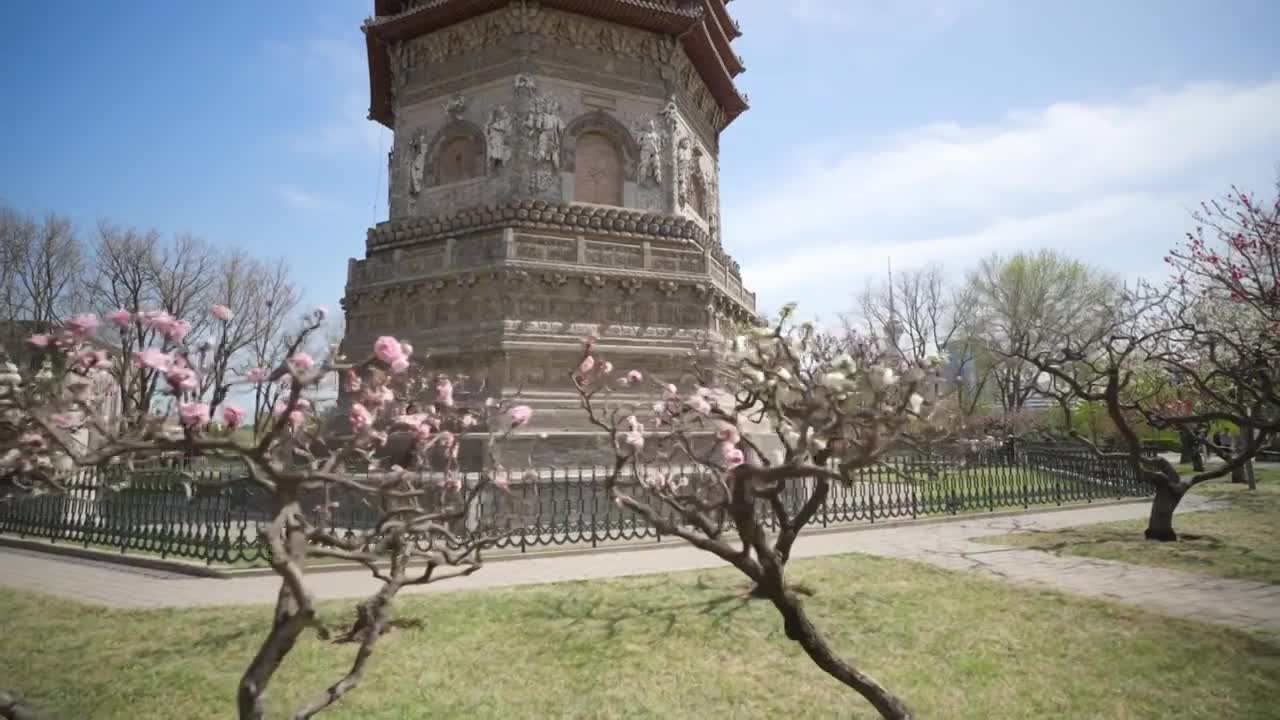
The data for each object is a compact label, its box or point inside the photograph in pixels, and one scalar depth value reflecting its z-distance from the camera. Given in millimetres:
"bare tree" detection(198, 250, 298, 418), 31812
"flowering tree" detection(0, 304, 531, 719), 2836
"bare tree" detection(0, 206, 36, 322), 25344
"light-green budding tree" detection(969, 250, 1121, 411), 36219
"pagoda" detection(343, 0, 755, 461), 16234
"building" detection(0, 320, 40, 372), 20328
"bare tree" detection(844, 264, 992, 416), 40469
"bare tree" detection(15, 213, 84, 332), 26438
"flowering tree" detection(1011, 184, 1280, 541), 10945
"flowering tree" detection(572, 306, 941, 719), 3885
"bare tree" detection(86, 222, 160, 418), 28594
